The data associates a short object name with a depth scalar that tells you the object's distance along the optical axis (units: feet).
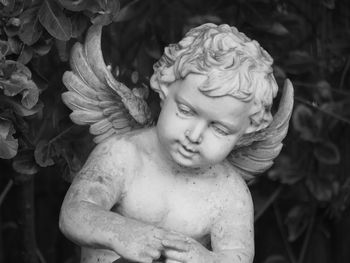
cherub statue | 10.47
